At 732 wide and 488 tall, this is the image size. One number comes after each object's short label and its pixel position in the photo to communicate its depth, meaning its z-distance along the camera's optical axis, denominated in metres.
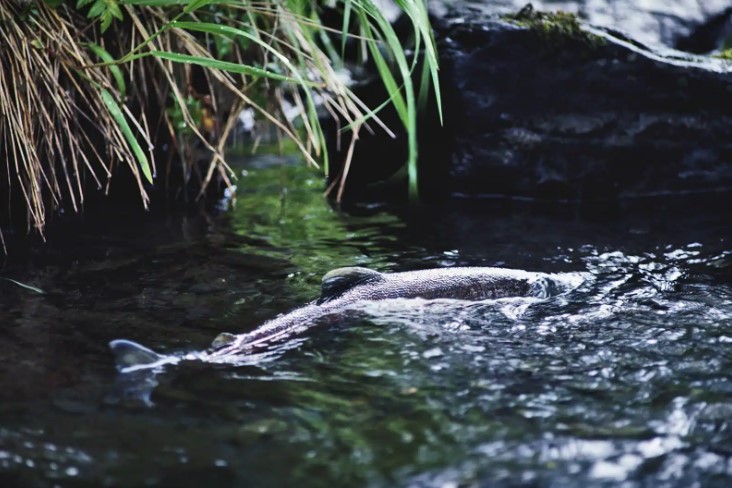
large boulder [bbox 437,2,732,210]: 10.41
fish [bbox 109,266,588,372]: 5.75
